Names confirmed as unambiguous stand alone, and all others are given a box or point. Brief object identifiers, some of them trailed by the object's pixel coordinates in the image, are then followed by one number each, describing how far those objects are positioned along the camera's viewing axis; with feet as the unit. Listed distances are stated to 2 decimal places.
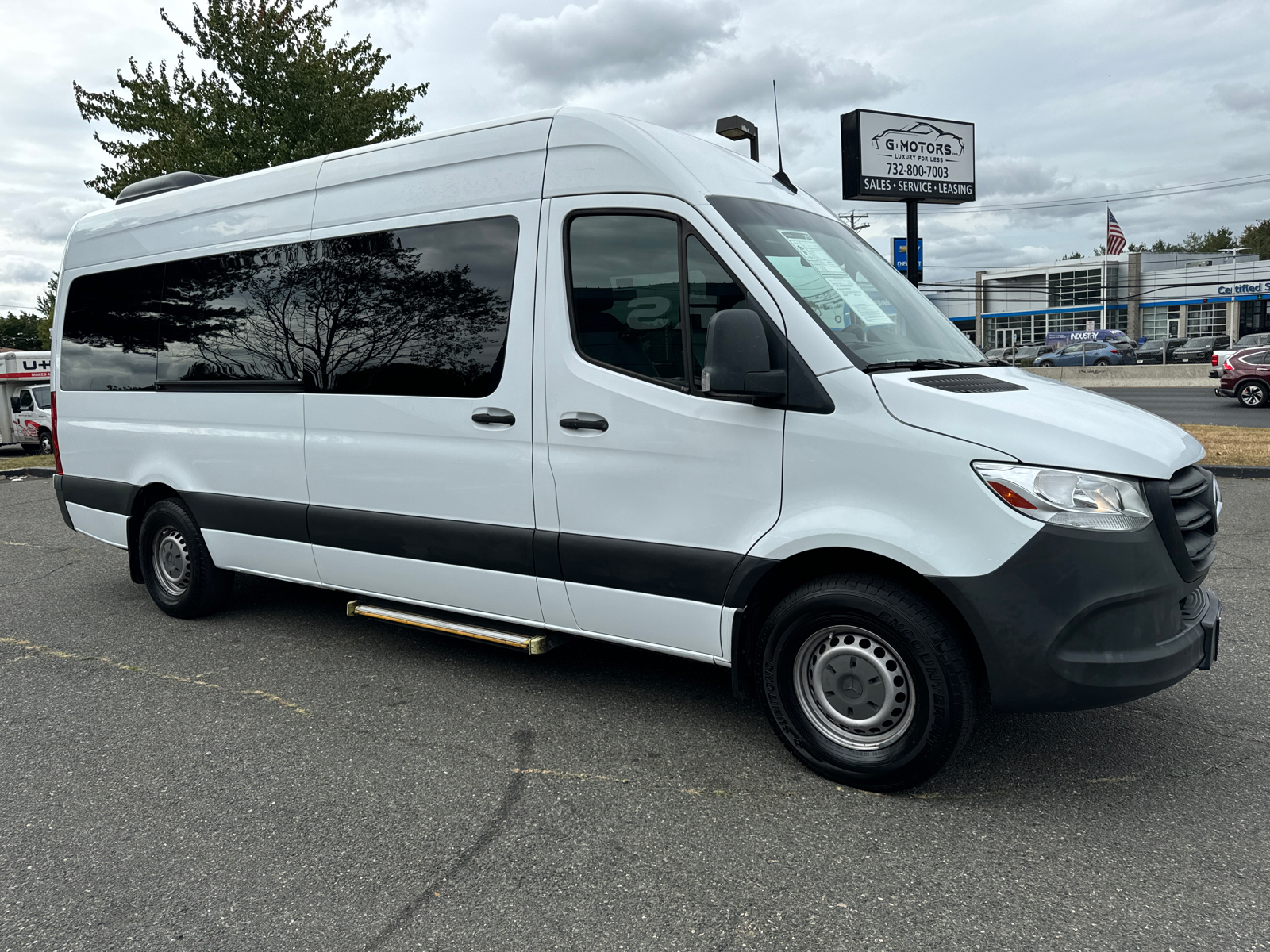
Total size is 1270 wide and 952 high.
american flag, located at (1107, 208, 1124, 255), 165.58
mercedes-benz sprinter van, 10.22
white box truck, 84.58
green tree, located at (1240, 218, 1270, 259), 318.86
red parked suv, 73.51
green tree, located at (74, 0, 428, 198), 46.73
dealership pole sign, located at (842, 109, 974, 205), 56.90
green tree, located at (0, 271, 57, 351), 338.28
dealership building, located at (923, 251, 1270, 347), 192.95
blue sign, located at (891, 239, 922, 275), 74.93
